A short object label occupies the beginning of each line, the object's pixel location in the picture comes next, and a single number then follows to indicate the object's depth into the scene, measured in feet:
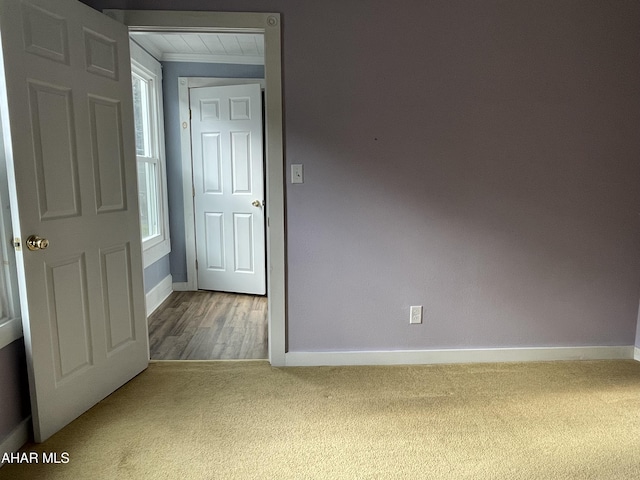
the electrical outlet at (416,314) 8.42
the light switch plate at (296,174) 7.86
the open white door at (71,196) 5.53
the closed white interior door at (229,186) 12.80
